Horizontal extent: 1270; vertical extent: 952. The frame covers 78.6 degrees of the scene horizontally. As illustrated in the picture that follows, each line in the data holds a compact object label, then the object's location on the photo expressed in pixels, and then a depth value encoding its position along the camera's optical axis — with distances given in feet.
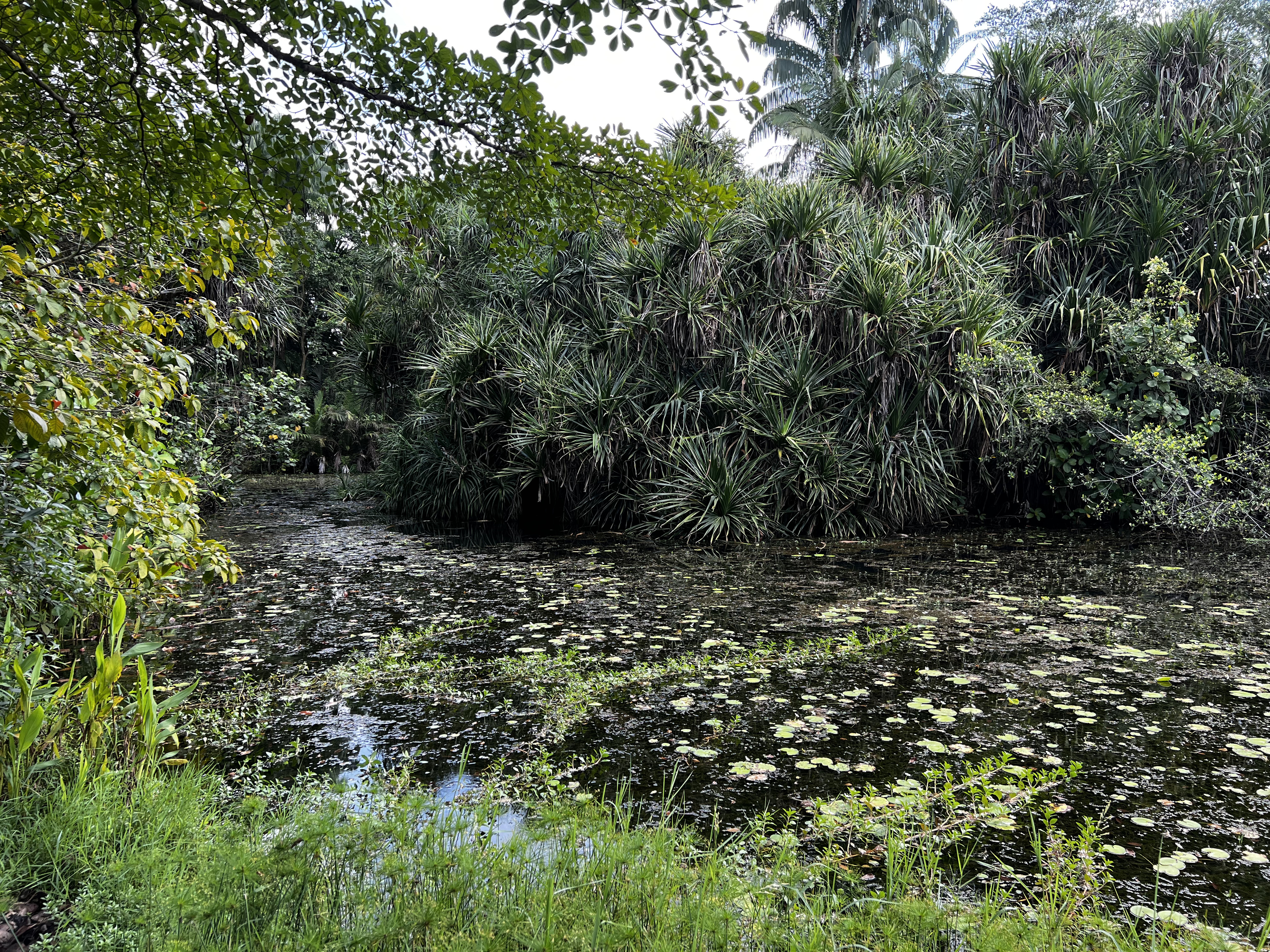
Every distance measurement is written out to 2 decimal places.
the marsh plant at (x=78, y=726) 8.27
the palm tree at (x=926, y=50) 82.38
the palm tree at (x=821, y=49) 81.41
